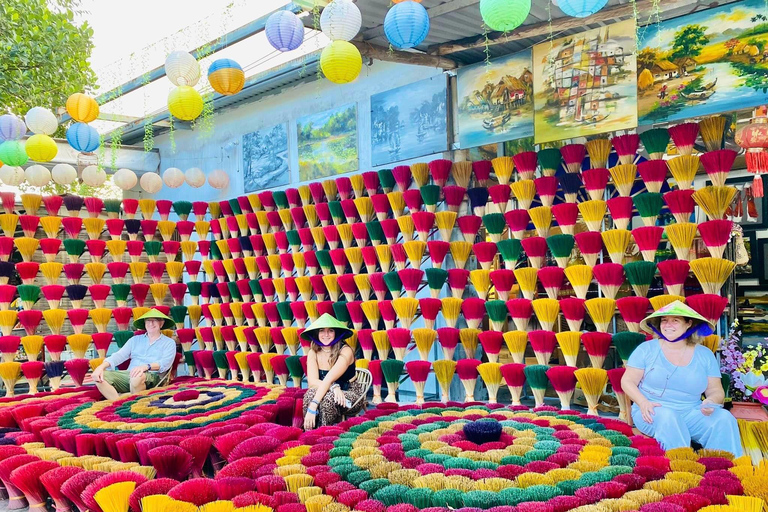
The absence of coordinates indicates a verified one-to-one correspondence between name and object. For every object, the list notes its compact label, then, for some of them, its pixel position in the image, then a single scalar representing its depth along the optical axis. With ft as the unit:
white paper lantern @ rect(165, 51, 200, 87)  15.60
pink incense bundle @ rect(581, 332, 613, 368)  12.16
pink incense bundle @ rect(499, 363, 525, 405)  13.39
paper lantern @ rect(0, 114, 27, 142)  18.58
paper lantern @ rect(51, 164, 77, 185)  25.72
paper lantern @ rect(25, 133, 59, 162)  18.66
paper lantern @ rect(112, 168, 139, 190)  25.32
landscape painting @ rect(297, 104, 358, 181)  21.62
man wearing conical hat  15.60
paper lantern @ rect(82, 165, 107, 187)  25.77
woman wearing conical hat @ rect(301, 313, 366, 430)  12.21
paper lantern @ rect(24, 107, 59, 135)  19.02
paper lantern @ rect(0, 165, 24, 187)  24.53
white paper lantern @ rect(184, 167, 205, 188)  25.58
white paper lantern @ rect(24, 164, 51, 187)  24.91
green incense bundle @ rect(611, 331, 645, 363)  11.68
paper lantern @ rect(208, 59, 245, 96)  14.98
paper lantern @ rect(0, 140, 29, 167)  18.88
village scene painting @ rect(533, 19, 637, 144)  13.94
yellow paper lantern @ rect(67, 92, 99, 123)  17.84
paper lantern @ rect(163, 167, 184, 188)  25.35
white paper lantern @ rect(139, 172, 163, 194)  25.71
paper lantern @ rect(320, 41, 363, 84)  12.33
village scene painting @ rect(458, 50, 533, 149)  15.90
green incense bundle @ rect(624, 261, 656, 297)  12.01
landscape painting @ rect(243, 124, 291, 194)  24.22
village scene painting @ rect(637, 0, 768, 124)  12.30
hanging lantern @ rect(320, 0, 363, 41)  12.07
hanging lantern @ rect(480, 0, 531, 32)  10.18
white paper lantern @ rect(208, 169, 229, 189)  25.95
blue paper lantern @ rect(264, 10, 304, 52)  12.60
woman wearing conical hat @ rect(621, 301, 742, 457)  9.03
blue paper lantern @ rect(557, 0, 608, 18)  9.82
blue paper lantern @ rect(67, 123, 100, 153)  19.79
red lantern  14.65
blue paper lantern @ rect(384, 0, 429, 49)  11.28
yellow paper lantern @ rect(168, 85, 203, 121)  15.51
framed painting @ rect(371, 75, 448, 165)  18.60
